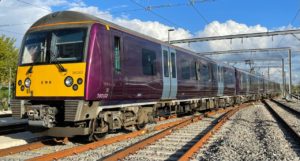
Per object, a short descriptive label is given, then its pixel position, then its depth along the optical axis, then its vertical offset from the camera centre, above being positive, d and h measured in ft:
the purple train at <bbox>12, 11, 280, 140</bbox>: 29.81 +1.35
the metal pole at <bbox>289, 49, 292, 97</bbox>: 138.00 +9.05
